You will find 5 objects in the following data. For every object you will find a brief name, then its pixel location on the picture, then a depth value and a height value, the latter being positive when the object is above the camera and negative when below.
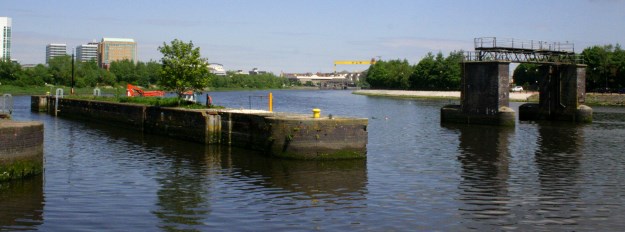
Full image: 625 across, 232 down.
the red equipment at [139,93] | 88.56 +1.61
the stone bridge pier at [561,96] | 72.12 +1.22
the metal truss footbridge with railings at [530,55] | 66.06 +5.61
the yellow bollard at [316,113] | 36.44 -0.48
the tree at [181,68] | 57.41 +3.14
